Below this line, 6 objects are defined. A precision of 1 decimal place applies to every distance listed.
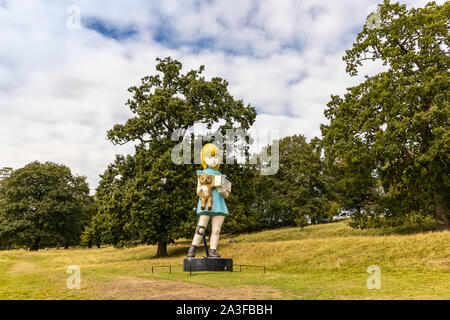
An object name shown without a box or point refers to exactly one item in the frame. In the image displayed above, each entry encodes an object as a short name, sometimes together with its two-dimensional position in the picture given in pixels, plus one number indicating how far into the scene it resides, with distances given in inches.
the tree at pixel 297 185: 1515.7
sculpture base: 551.2
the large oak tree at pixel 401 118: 697.0
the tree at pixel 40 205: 1587.1
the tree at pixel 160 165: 879.7
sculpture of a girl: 582.8
